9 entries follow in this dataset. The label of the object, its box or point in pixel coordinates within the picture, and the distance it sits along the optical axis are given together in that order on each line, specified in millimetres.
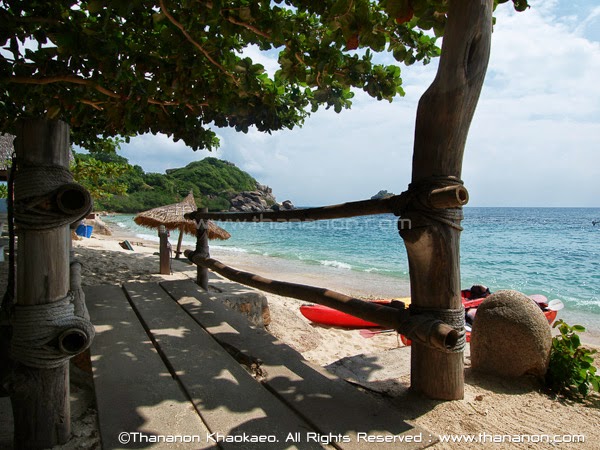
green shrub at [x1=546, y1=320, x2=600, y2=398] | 2215
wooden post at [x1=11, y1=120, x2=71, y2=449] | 1420
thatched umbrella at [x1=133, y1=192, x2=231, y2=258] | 9352
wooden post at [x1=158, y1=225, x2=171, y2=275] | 6324
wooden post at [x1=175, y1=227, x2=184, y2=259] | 12430
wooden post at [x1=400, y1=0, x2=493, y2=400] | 1783
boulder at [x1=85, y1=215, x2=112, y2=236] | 24250
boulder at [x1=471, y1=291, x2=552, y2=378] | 2381
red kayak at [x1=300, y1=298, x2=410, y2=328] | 6629
